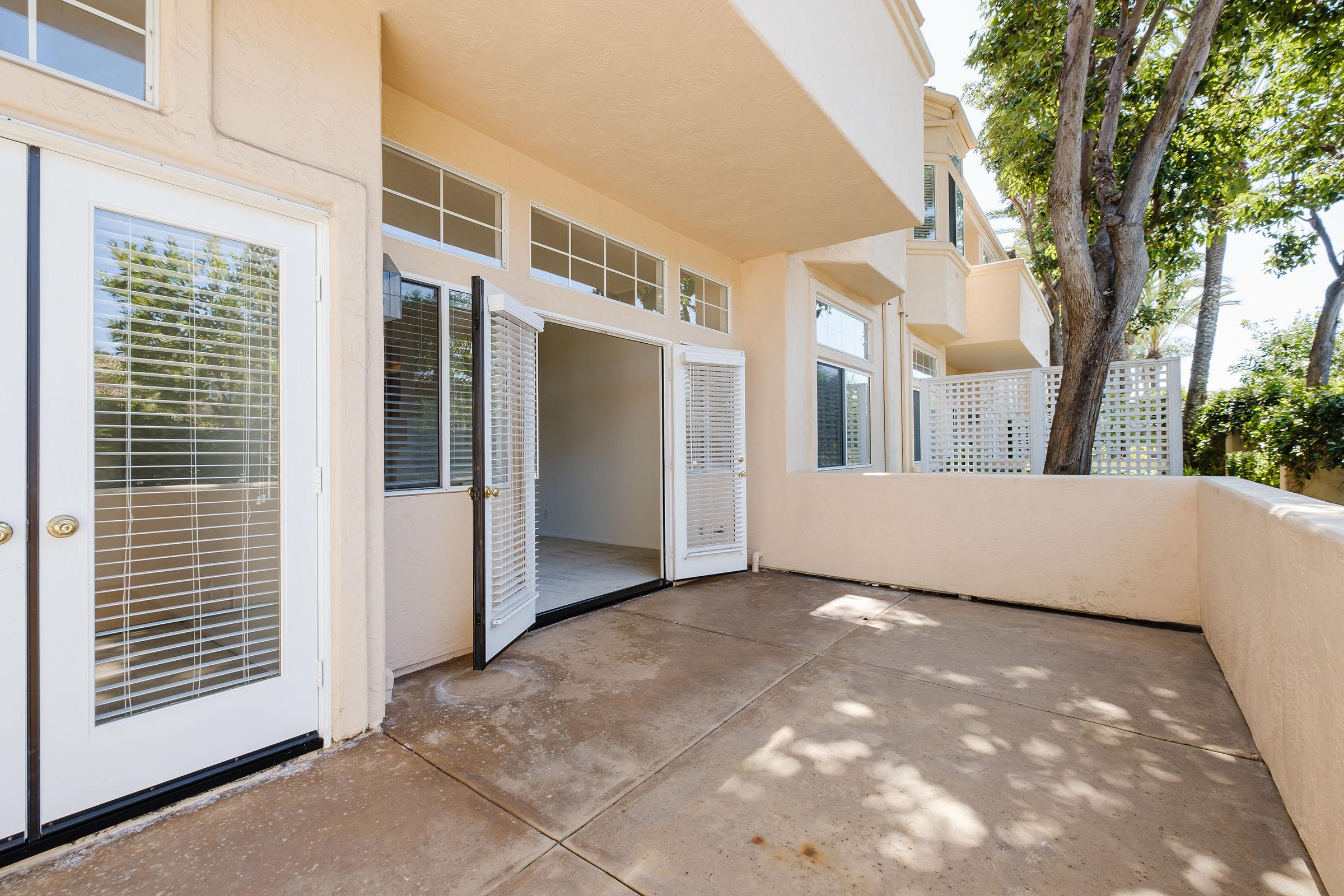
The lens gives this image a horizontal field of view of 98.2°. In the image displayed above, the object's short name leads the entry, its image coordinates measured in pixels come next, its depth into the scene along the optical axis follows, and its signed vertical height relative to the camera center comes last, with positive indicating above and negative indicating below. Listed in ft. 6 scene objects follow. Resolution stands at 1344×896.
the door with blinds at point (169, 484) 6.55 -0.38
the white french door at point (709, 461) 18.38 -0.34
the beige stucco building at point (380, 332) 6.61 +2.02
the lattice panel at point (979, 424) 21.36 +0.91
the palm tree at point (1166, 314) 42.22 +14.85
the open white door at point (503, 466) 11.20 -0.30
